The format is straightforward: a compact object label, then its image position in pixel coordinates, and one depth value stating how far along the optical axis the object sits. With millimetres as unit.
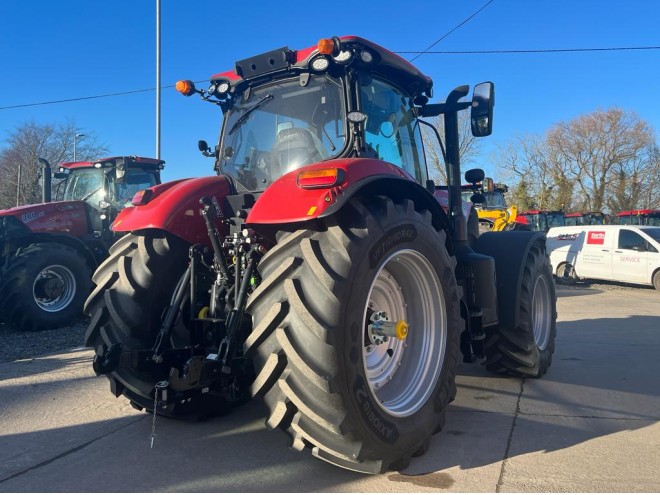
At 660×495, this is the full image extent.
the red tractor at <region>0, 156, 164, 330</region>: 7617
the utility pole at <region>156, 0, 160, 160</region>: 14898
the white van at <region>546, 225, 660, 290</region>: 13227
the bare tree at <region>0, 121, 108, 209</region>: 32281
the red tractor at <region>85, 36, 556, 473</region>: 2664
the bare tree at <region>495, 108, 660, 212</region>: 43094
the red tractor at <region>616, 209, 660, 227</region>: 25422
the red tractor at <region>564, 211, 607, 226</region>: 26453
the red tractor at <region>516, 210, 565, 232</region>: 24188
